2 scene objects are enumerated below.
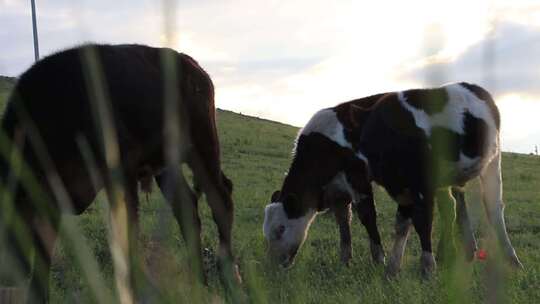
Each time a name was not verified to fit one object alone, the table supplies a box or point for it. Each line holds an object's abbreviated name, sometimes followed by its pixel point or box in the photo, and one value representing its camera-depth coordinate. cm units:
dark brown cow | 446
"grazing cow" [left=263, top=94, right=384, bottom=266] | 941
